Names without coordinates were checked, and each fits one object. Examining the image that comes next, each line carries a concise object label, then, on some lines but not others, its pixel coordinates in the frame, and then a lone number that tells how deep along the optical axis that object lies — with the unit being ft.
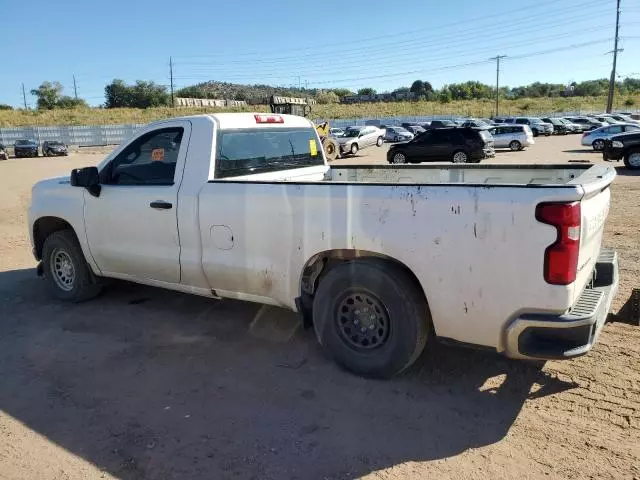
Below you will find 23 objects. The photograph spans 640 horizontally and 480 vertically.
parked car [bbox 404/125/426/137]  158.63
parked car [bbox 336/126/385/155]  101.71
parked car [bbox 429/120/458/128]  159.72
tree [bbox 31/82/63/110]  329.52
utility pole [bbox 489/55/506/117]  285.93
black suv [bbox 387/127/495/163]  72.95
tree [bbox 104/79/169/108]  327.37
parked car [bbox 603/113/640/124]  162.78
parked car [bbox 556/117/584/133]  155.63
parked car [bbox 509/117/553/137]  151.64
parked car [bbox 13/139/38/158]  123.54
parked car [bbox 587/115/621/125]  156.03
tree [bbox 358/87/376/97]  447.18
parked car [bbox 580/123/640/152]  90.58
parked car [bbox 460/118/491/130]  145.96
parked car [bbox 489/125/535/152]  99.81
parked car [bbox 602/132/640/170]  55.83
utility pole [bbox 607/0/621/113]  199.82
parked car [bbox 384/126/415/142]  139.03
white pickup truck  9.96
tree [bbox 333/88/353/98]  474.61
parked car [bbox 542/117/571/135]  155.74
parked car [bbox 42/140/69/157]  127.54
